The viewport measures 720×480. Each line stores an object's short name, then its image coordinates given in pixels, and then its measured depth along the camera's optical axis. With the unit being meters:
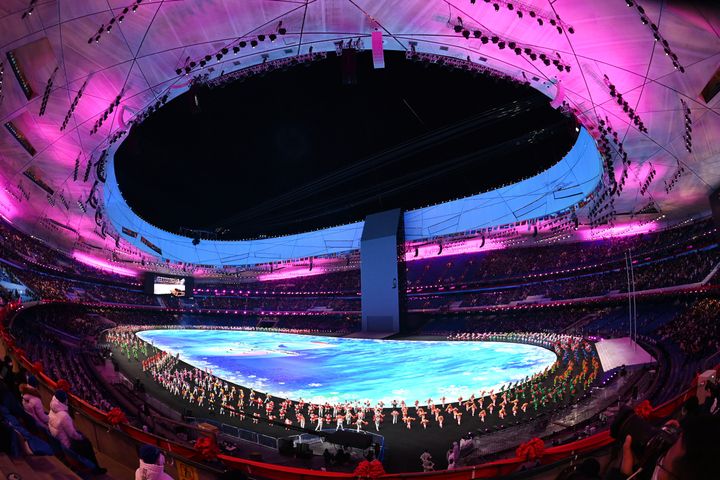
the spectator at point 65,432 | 4.53
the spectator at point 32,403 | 5.15
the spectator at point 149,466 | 3.56
